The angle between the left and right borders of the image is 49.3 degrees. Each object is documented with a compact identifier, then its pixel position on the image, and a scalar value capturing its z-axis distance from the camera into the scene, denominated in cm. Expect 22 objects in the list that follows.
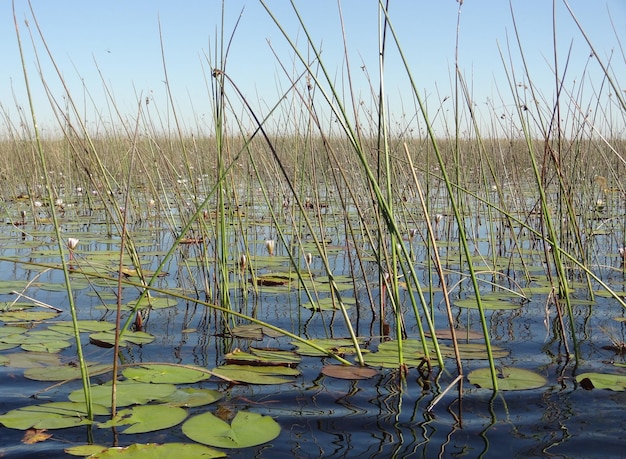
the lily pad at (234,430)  133
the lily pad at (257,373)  169
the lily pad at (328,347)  194
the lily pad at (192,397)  154
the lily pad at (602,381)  165
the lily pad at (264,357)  181
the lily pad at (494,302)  254
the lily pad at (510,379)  167
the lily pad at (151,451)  124
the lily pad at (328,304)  252
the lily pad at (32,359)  180
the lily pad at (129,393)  153
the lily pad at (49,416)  140
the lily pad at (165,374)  168
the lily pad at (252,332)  214
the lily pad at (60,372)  171
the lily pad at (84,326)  214
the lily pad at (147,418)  139
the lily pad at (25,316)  228
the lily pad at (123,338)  204
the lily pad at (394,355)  182
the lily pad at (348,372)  173
